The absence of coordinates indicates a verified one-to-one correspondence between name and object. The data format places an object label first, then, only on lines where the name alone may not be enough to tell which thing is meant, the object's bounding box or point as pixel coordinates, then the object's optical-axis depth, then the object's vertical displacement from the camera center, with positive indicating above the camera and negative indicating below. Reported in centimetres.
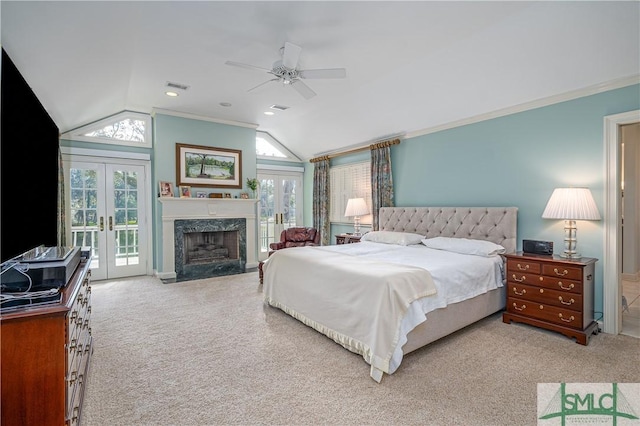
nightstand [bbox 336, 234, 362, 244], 571 -53
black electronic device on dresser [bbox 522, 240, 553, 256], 328 -41
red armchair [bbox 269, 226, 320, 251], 593 -50
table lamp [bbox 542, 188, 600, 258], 305 -1
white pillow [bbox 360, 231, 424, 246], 449 -41
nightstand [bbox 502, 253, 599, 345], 290 -84
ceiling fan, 293 +140
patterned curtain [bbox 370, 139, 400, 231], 549 +57
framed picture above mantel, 571 +87
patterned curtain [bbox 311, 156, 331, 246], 697 +31
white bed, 240 -69
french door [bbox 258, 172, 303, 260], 717 +17
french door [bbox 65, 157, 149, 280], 514 -3
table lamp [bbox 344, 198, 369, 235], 584 +3
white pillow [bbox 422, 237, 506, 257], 356 -44
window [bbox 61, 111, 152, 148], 519 +143
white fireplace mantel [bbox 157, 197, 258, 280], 547 -5
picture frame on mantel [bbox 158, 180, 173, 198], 545 +41
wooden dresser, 129 -65
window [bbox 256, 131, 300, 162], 719 +147
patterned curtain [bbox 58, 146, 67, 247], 472 +5
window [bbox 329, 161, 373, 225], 615 +50
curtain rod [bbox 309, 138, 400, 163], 541 +119
